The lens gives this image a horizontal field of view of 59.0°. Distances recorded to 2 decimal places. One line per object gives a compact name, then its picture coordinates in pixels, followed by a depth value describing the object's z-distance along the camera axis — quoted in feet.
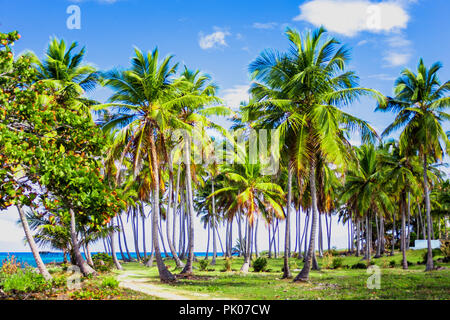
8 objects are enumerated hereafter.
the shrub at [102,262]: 79.61
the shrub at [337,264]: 95.50
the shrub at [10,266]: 57.52
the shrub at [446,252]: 90.27
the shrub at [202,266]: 89.35
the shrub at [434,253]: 101.54
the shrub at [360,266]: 94.71
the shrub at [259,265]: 86.89
